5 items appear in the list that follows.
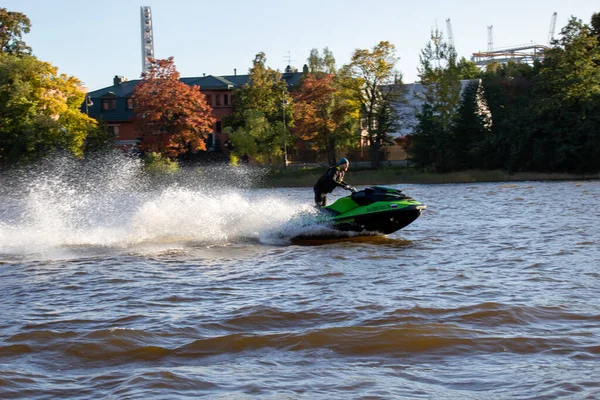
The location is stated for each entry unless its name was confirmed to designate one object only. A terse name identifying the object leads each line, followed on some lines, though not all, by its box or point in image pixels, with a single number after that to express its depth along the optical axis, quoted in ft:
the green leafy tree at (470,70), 285.15
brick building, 264.72
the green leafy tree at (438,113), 199.72
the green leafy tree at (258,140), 223.71
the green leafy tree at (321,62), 286.25
